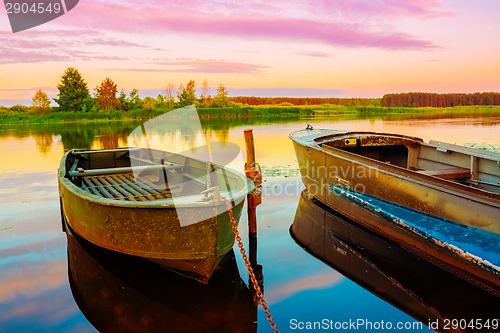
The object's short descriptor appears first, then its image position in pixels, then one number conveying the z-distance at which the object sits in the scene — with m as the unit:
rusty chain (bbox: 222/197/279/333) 4.40
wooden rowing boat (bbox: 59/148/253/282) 4.63
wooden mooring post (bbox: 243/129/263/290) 6.38
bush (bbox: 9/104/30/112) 73.01
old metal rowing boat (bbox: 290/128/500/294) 4.96
